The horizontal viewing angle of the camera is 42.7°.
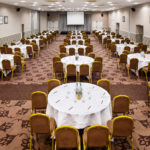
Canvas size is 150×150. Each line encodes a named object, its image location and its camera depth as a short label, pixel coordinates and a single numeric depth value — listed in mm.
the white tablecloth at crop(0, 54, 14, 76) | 8845
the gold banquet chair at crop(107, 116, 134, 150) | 3541
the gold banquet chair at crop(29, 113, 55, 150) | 3641
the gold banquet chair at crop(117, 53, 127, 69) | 9295
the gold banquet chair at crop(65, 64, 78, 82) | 7656
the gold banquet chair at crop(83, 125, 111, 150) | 3248
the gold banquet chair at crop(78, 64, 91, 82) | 7588
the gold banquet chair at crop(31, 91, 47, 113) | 4768
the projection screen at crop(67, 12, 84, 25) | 31188
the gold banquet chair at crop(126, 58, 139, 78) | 8336
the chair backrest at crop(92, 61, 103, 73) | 7961
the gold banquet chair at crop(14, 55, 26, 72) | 8969
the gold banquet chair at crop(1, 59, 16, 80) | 8164
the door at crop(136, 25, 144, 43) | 18891
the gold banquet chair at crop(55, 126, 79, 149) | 3262
